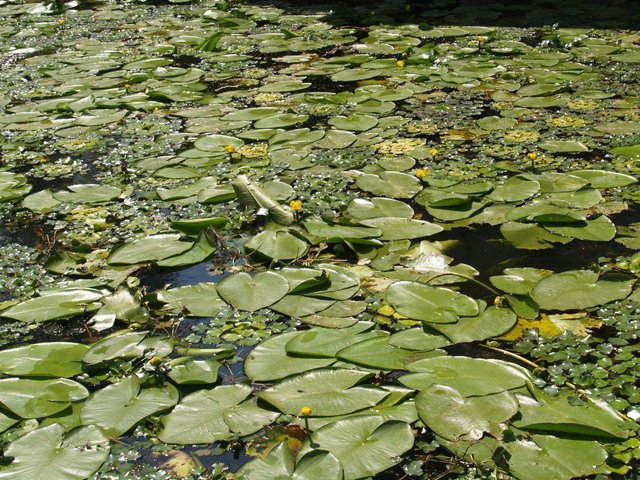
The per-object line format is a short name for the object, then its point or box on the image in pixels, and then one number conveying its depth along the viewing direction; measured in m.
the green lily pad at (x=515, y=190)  2.46
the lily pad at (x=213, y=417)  1.56
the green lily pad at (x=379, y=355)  1.72
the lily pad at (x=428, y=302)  1.87
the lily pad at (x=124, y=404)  1.61
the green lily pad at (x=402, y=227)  2.29
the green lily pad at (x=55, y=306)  2.01
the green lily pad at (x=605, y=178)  2.50
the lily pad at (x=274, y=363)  1.71
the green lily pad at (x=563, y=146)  2.79
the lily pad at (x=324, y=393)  1.60
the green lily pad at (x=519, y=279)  1.99
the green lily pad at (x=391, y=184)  2.56
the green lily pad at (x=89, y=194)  2.69
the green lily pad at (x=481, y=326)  1.81
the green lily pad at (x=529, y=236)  2.21
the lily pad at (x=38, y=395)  1.67
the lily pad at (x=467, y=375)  1.62
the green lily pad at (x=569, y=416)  1.49
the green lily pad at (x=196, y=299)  2.00
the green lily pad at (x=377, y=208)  2.41
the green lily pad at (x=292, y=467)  1.41
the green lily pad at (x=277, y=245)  2.20
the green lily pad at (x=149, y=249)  2.25
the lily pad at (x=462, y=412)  1.51
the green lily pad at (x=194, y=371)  1.71
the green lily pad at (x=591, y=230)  2.21
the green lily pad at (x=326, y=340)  1.77
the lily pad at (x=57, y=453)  1.48
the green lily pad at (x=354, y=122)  3.11
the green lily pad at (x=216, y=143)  3.00
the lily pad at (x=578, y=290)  1.91
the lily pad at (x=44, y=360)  1.79
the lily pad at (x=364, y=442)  1.44
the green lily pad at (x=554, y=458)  1.41
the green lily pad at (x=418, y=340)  1.79
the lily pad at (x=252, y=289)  1.99
